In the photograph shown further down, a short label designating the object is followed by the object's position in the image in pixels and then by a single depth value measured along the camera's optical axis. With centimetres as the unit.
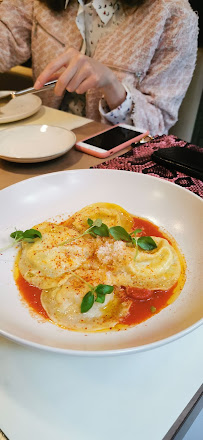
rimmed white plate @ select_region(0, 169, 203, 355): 60
